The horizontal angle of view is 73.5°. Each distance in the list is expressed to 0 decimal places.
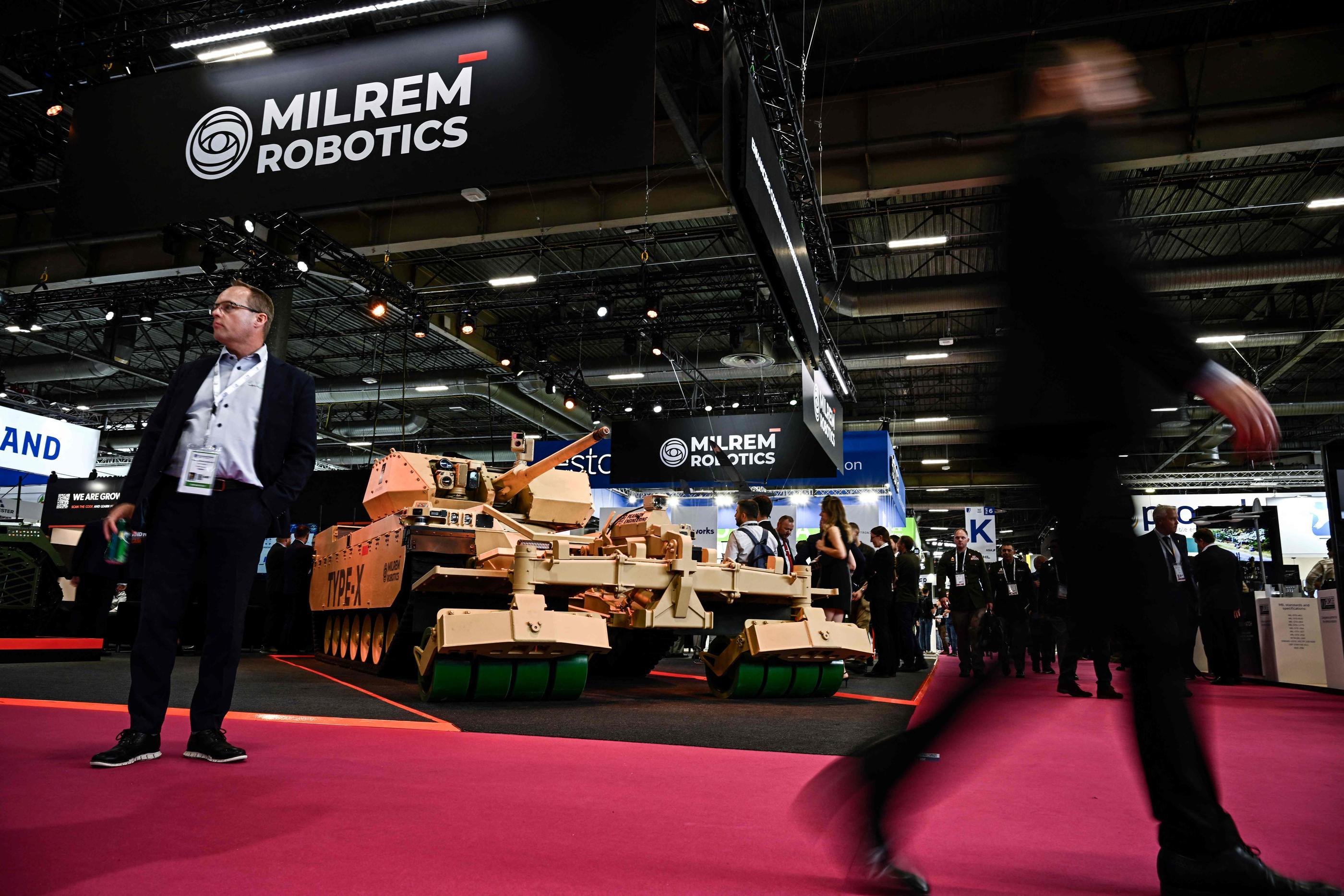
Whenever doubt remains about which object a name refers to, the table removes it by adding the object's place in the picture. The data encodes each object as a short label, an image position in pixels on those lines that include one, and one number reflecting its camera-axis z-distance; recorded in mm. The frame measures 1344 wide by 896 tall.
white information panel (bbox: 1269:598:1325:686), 9656
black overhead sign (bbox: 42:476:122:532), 20703
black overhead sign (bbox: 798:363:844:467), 10172
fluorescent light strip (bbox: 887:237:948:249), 13602
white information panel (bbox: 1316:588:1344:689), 8805
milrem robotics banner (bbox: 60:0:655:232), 4527
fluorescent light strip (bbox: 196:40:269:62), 6320
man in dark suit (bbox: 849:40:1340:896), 1615
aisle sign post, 16219
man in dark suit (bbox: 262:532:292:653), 12742
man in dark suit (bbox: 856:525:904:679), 9508
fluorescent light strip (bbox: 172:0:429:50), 7531
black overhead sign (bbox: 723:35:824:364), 5184
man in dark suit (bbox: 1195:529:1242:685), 10133
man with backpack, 8461
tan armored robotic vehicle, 5820
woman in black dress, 8656
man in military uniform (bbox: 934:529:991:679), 9469
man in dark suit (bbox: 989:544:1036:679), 10156
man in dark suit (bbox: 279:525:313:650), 12328
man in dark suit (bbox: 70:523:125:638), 10219
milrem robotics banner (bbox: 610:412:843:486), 15922
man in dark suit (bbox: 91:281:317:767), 2969
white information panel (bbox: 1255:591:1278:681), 10508
